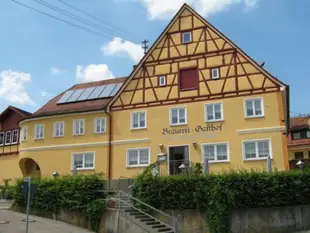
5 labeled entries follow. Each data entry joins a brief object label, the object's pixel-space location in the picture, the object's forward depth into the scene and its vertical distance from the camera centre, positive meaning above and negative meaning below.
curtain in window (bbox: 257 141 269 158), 25.67 +2.30
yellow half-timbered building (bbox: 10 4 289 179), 26.31 +5.02
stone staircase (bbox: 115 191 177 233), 20.45 -1.67
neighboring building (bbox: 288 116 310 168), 44.44 +4.88
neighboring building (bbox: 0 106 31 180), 38.62 +4.41
